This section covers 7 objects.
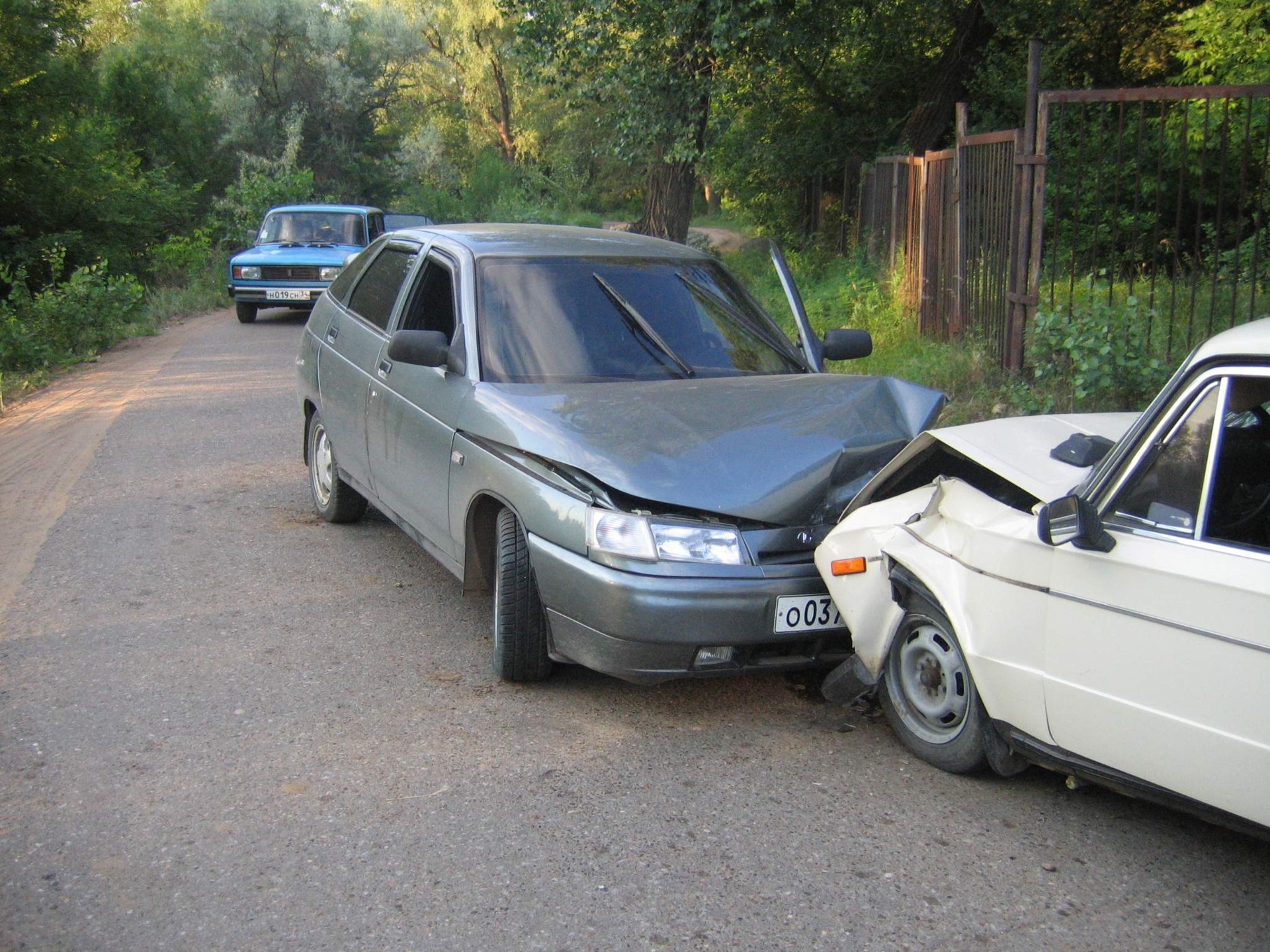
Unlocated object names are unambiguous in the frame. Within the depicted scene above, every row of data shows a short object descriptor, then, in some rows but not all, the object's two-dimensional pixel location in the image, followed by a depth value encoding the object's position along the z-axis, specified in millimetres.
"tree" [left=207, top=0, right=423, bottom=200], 36844
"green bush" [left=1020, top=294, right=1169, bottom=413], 7441
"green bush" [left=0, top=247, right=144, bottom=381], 14672
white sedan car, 3049
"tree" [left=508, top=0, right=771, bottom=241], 14883
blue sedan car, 18516
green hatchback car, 4172
